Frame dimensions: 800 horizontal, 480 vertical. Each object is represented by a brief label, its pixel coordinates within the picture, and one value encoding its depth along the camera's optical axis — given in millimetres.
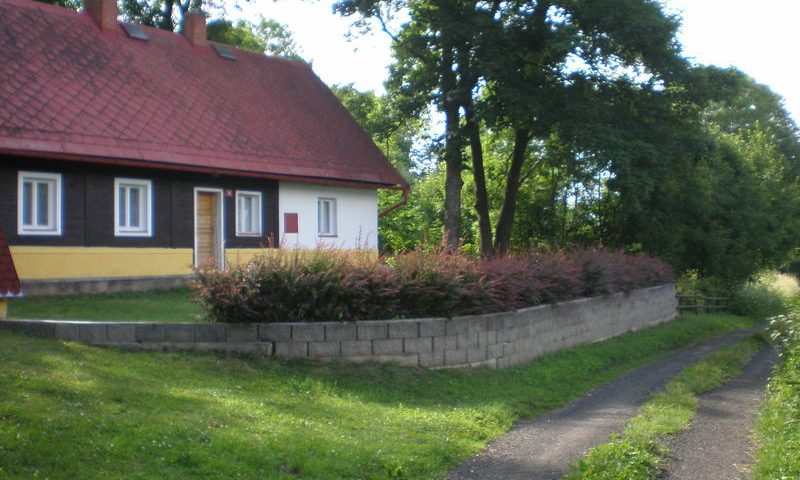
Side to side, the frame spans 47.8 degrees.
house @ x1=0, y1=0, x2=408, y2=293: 19297
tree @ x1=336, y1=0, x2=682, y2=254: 25156
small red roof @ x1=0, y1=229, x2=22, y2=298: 12648
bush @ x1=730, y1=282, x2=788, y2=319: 37969
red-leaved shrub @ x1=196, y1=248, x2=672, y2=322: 13047
